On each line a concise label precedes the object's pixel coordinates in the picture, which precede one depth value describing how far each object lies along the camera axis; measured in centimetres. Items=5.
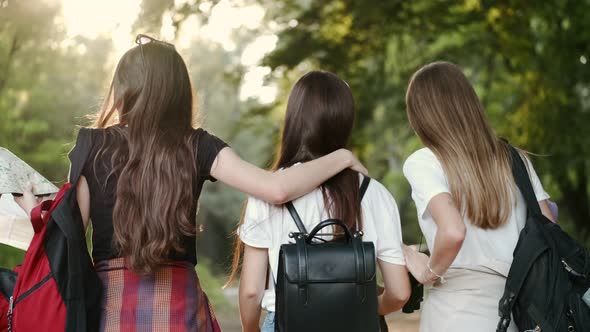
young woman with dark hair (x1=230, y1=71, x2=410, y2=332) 324
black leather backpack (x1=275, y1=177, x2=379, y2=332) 298
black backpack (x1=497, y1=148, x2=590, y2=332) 312
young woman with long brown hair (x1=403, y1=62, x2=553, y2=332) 328
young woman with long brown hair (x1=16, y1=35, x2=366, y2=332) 296
